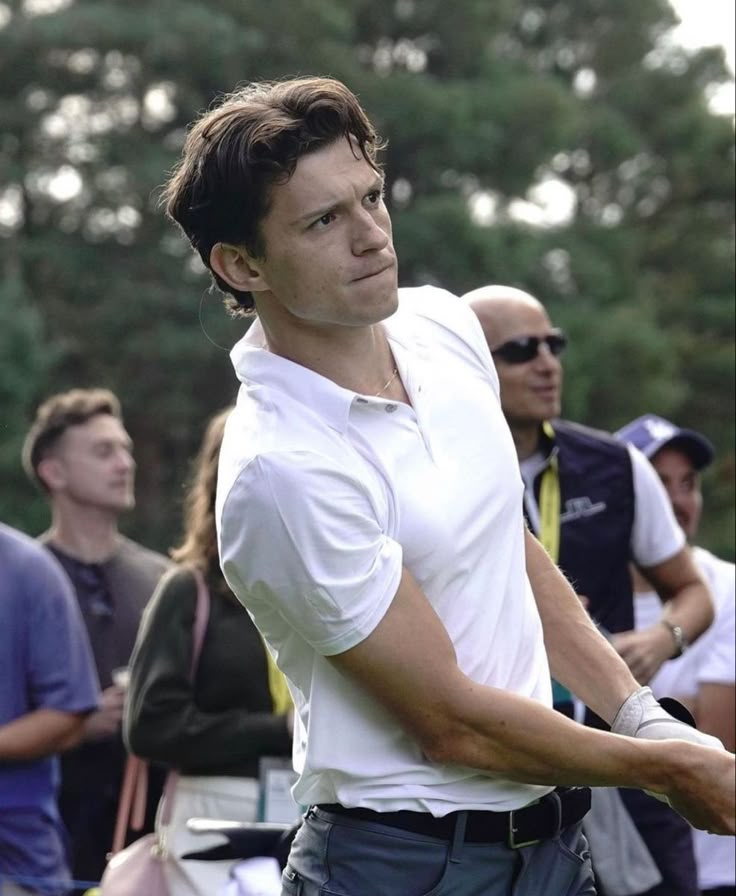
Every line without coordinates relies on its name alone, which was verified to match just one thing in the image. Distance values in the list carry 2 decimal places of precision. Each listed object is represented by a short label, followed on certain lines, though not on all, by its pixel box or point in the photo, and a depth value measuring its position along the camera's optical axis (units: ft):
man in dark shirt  44.14
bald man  33.81
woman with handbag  34.76
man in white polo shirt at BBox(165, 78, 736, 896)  18.99
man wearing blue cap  38.47
